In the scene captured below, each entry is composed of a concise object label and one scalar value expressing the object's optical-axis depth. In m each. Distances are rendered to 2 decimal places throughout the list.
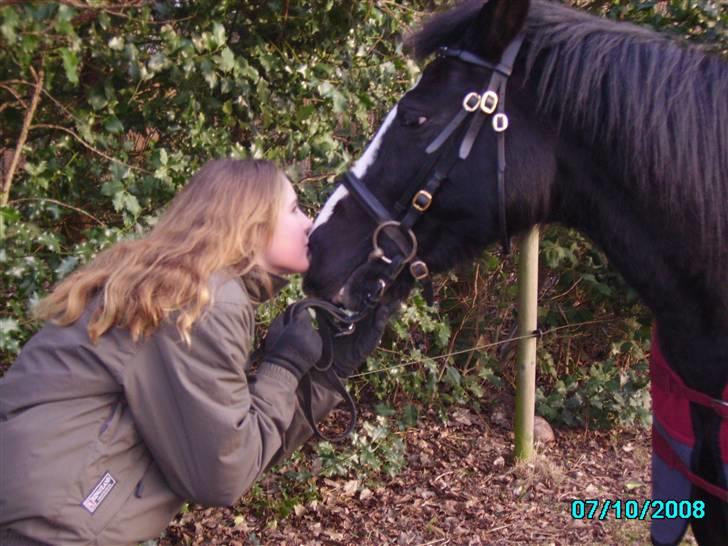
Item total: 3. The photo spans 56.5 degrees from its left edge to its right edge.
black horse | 1.64
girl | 1.63
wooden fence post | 3.89
